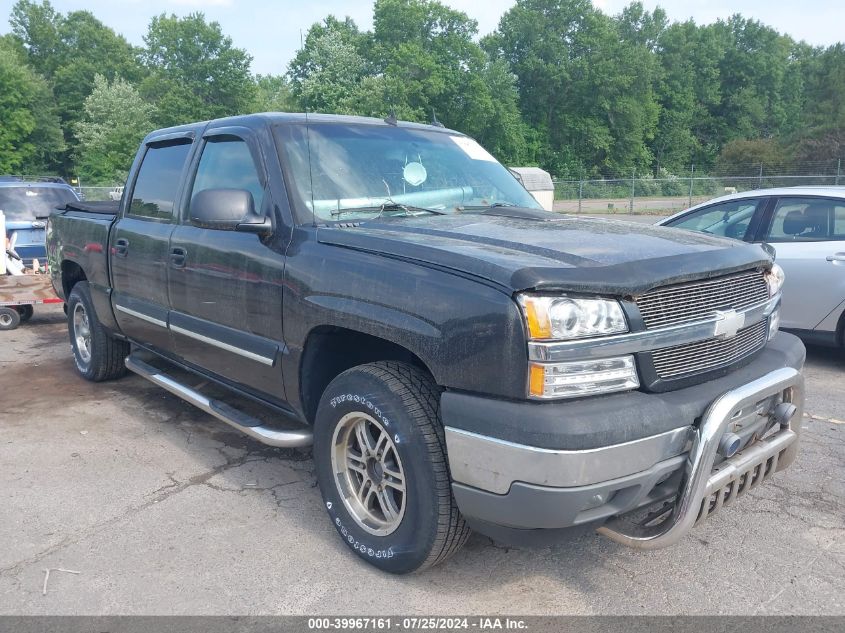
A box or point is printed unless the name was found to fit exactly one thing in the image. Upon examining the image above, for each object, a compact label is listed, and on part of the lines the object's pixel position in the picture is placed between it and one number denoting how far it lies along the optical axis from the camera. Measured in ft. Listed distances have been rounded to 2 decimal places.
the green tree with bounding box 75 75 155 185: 163.84
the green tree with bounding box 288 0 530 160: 160.45
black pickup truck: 7.79
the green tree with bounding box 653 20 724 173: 215.10
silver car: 19.71
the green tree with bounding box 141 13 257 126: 190.29
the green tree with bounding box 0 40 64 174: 171.94
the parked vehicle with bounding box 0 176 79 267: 31.99
